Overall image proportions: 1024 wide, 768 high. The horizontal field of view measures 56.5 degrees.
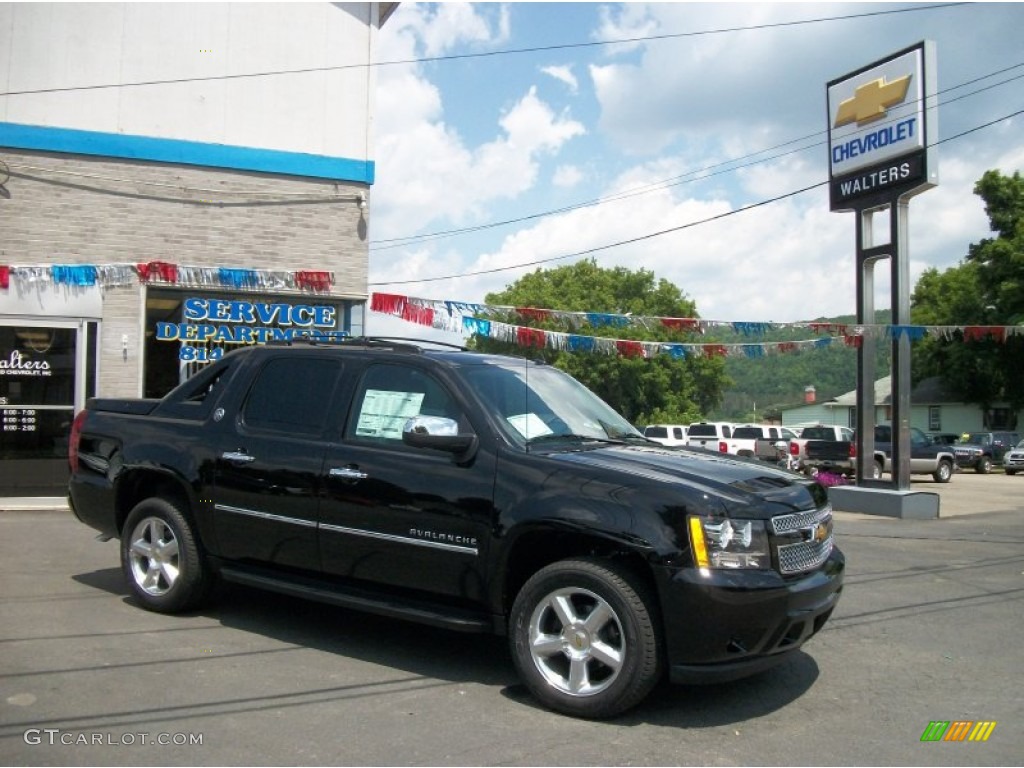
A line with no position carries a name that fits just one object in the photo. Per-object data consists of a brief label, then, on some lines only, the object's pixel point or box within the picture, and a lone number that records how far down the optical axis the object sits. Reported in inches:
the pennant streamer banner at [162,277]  491.5
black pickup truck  182.1
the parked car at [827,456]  947.3
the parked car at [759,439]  1151.5
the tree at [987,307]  1592.0
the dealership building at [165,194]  498.6
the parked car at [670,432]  1369.3
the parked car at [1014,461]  1378.0
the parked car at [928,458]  1099.9
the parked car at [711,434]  1300.4
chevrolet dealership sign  594.2
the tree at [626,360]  2011.6
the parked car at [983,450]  1414.9
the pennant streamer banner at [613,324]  526.6
